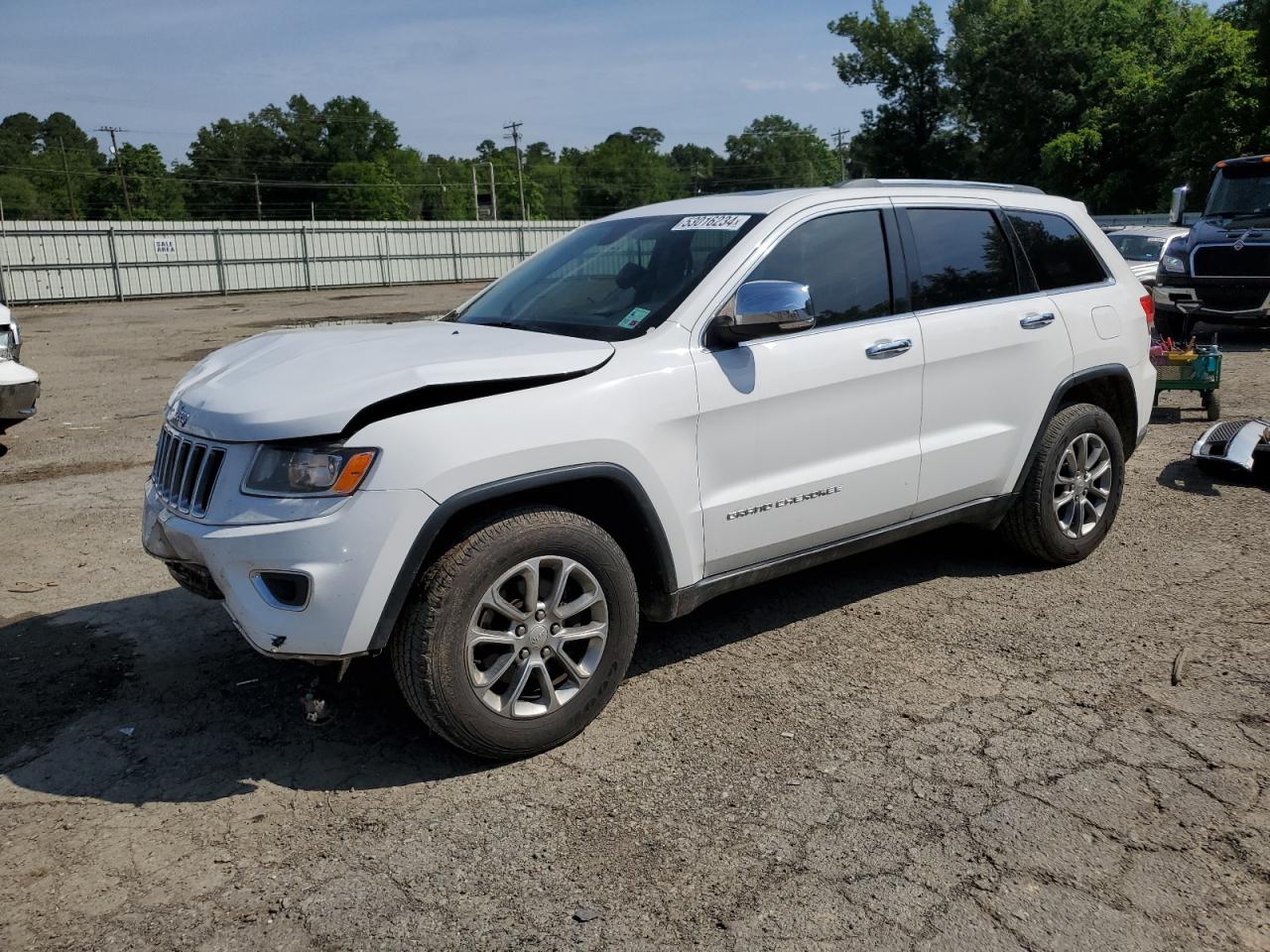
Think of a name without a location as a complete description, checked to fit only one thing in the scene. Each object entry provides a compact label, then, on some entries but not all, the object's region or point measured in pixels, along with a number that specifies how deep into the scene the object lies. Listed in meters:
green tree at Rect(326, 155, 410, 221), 89.31
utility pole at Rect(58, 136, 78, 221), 80.14
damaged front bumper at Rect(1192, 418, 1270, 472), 6.82
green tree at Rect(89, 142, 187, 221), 78.62
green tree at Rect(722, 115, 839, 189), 125.94
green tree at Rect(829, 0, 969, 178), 51.06
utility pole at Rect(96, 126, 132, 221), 76.50
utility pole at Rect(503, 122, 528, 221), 87.81
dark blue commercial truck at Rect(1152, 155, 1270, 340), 13.32
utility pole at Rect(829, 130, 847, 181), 93.62
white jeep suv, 3.23
